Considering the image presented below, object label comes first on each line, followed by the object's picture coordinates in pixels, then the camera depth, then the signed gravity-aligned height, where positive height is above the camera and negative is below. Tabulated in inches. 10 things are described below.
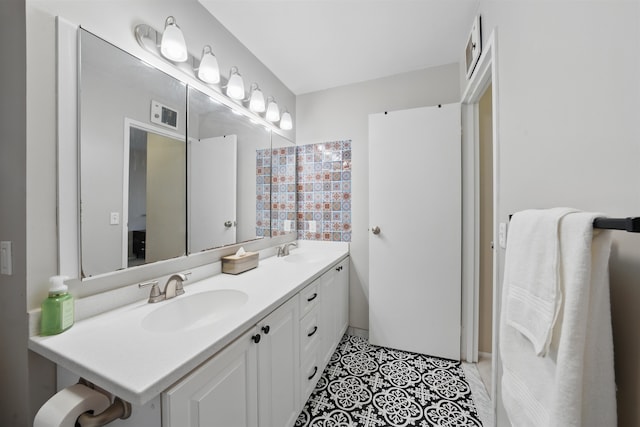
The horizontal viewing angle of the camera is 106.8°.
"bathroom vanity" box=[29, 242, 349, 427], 24.8 -17.4
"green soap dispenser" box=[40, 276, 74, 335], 30.3 -12.3
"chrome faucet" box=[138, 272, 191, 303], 41.9 -13.6
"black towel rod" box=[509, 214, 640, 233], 14.7 -0.8
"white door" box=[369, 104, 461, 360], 74.4 -5.5
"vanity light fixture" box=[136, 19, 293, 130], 45.2 +33.6
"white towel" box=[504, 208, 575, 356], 21.3 -6.5
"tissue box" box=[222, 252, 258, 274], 58.6 -12.5
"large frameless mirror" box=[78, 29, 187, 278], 36.8 +9.8
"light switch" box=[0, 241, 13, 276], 32.9 -6.0
